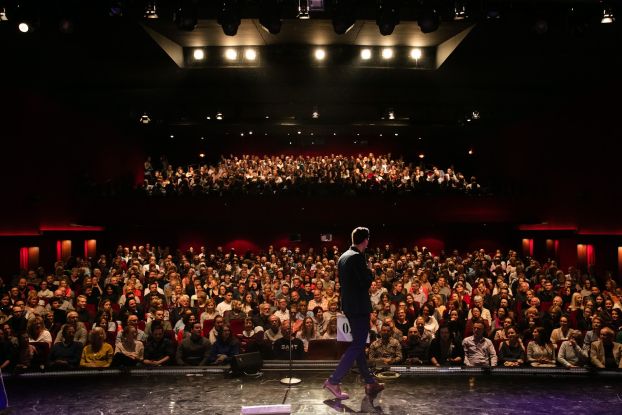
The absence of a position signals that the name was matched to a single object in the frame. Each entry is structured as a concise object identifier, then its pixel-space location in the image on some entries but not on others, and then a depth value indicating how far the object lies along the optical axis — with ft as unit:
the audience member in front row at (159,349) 20.01
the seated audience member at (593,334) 20.13
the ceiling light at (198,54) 40.50
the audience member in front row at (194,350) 19.84
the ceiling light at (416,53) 40.42
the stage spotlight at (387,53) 40.40
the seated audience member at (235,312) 25.67
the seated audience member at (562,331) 21.49
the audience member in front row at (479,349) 19.84
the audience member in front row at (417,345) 20.97
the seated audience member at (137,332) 21.01
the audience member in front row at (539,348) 20.10
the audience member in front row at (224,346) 19.85
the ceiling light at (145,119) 54.98
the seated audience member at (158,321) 21.60
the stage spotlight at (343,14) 25.75
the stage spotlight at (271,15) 26.08
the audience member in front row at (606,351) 18.84
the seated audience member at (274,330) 22.57
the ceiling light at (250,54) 40.11
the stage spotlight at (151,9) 25.02
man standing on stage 13.41
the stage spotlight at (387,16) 26.11
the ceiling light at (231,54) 40.31
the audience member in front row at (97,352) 19.19
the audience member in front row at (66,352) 19.19
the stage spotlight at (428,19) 25.67
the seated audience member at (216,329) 20.61
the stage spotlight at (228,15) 26.30
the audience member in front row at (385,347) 20.68
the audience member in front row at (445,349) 20.24
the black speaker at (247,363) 16.17
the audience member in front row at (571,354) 19.11
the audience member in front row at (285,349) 20.13
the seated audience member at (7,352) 18.85
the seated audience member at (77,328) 21.11
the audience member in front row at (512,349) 20.11
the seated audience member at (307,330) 22.54
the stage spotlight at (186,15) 25.84
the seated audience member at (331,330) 22.88
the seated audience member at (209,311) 25.29
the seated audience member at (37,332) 21.44
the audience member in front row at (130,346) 20.20
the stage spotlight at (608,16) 24.43
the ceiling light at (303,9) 23.70
